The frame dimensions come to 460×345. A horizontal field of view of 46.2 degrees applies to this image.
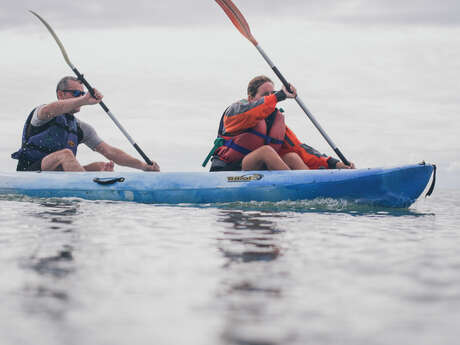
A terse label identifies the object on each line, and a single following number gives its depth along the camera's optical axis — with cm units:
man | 721
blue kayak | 618
